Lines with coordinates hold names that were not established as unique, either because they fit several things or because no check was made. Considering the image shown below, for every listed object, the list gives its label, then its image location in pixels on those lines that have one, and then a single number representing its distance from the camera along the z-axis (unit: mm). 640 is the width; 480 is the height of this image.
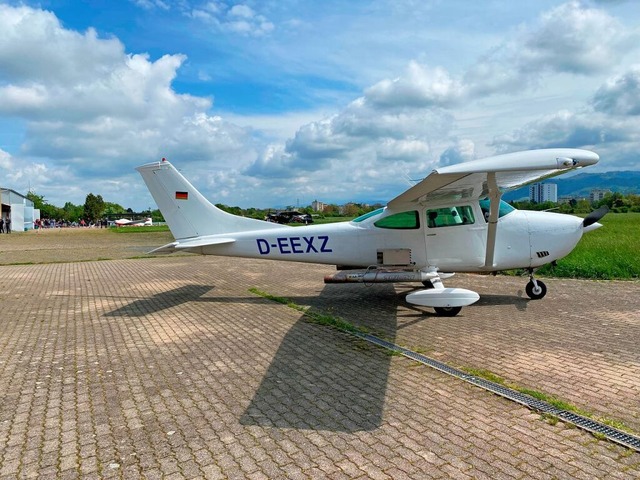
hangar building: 60781
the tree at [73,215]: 127062
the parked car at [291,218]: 60344
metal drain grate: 3316
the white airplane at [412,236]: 7844
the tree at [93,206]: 101000
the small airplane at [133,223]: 94862
